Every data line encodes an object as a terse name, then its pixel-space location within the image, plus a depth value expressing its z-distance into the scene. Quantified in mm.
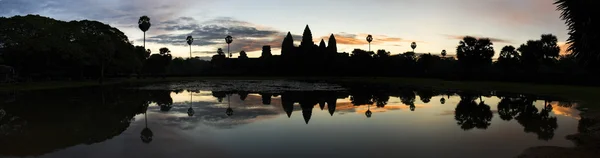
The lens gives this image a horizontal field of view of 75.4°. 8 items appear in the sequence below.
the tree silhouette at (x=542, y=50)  77188
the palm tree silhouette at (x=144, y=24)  107938
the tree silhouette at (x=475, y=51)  88688
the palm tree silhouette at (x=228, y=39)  172375
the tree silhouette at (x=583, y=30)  14023
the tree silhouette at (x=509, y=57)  87750
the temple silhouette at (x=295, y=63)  114438
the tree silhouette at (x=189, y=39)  174625
